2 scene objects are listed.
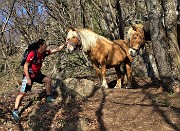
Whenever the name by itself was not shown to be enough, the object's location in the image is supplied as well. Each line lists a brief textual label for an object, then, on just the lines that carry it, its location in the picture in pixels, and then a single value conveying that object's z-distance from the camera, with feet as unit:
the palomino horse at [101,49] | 29.35
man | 22.75
